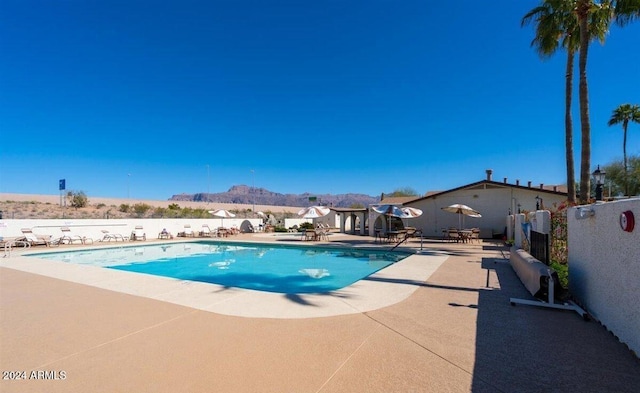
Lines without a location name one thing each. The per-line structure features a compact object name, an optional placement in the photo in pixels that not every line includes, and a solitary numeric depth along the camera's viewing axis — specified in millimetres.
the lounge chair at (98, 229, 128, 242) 19250
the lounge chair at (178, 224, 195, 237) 23411
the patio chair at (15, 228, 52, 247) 15586
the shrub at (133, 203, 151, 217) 36438
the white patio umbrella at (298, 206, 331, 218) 18127
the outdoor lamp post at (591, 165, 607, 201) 6262
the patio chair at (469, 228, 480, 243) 17822
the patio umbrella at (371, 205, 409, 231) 15616
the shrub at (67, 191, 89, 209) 40500
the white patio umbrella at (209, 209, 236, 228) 23391
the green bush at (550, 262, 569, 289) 6527
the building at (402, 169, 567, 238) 19766
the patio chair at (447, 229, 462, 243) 17634
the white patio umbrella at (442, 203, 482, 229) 17188
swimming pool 9672
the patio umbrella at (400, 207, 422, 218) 15810
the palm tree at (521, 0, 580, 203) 11836
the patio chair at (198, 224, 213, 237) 24016
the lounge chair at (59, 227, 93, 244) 17344
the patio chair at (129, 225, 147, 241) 20281
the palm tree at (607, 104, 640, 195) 30469
